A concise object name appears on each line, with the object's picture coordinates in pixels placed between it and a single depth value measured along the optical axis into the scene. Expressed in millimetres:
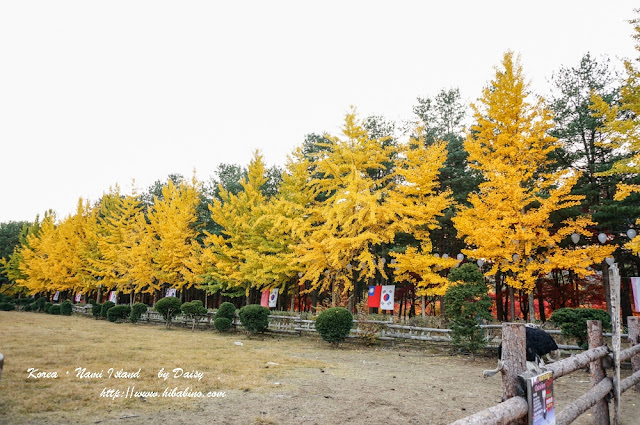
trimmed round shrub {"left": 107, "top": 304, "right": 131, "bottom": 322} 24573
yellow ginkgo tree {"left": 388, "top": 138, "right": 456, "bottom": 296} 15172
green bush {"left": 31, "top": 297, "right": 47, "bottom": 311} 35125
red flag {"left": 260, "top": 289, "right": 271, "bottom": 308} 21969
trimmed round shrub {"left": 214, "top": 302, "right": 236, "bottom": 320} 19562
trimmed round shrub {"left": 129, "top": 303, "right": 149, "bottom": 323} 23656
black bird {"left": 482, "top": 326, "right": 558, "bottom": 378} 4438
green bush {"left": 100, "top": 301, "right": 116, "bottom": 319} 27481
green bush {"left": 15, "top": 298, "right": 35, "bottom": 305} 38381
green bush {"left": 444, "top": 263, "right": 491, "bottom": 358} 12073
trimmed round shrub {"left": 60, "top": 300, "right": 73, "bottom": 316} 31234
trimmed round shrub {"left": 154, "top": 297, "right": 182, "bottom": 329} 21469
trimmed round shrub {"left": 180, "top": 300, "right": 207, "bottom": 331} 20938
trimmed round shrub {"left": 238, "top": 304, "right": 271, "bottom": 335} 17250
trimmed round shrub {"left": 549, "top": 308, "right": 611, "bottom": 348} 10528
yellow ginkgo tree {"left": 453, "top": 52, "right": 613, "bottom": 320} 13141
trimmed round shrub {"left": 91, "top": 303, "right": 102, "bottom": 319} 28672
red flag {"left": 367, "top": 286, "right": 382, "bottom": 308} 17297
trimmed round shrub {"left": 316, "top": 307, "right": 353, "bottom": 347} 14289
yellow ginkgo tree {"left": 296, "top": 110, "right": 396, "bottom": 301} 15602
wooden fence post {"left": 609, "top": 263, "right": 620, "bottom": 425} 4955
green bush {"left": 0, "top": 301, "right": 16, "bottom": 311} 35031
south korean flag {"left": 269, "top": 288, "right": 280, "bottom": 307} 21134
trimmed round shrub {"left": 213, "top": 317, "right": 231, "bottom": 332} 18781
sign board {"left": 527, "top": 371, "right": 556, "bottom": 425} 3131
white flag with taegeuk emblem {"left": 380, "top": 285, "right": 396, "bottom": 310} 16719
